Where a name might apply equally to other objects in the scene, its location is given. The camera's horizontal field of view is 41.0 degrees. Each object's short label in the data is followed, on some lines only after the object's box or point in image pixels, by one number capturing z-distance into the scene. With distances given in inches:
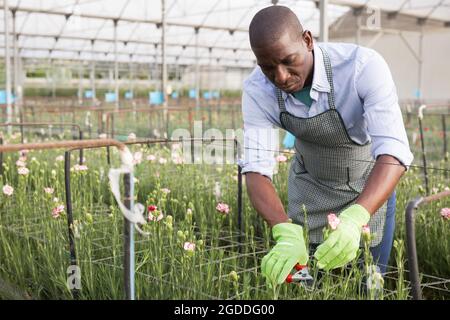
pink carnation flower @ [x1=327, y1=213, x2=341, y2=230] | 58.2
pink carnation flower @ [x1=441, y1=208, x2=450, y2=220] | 83.3
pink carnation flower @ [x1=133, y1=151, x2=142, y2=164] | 121.9
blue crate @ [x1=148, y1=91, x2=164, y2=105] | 519.5
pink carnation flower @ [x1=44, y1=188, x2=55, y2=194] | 103.2
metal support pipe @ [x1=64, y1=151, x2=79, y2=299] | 87.0
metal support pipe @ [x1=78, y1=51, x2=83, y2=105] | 717.0
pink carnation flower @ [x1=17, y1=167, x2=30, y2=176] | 114.7
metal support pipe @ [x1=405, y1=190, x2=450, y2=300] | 51.0
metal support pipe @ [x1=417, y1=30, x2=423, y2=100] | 535.0
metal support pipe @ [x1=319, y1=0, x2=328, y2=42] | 192.4
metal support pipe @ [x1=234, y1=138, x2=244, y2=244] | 113.5
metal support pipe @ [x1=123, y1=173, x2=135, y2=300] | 58.5
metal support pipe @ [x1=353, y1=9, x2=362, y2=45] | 378.0
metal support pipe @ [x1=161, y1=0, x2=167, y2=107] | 330.9
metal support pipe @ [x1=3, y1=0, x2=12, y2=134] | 353.7
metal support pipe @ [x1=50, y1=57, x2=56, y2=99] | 862.6
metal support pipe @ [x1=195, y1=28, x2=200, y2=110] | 554.1
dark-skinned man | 63.1
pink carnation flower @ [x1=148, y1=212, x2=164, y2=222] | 82.0
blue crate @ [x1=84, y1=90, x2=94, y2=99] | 844.7
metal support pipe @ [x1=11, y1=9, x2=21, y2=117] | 446.3
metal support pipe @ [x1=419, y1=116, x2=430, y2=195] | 152.0
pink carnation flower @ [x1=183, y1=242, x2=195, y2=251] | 70.5
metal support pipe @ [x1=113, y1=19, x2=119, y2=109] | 507.2
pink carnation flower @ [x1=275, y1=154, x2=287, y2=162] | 128.5
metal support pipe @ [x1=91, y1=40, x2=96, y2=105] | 636.0
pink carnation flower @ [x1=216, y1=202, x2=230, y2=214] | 95.0
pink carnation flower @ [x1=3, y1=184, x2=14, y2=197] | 110.6
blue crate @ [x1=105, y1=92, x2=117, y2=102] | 629.3
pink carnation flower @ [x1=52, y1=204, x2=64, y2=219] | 92.4
